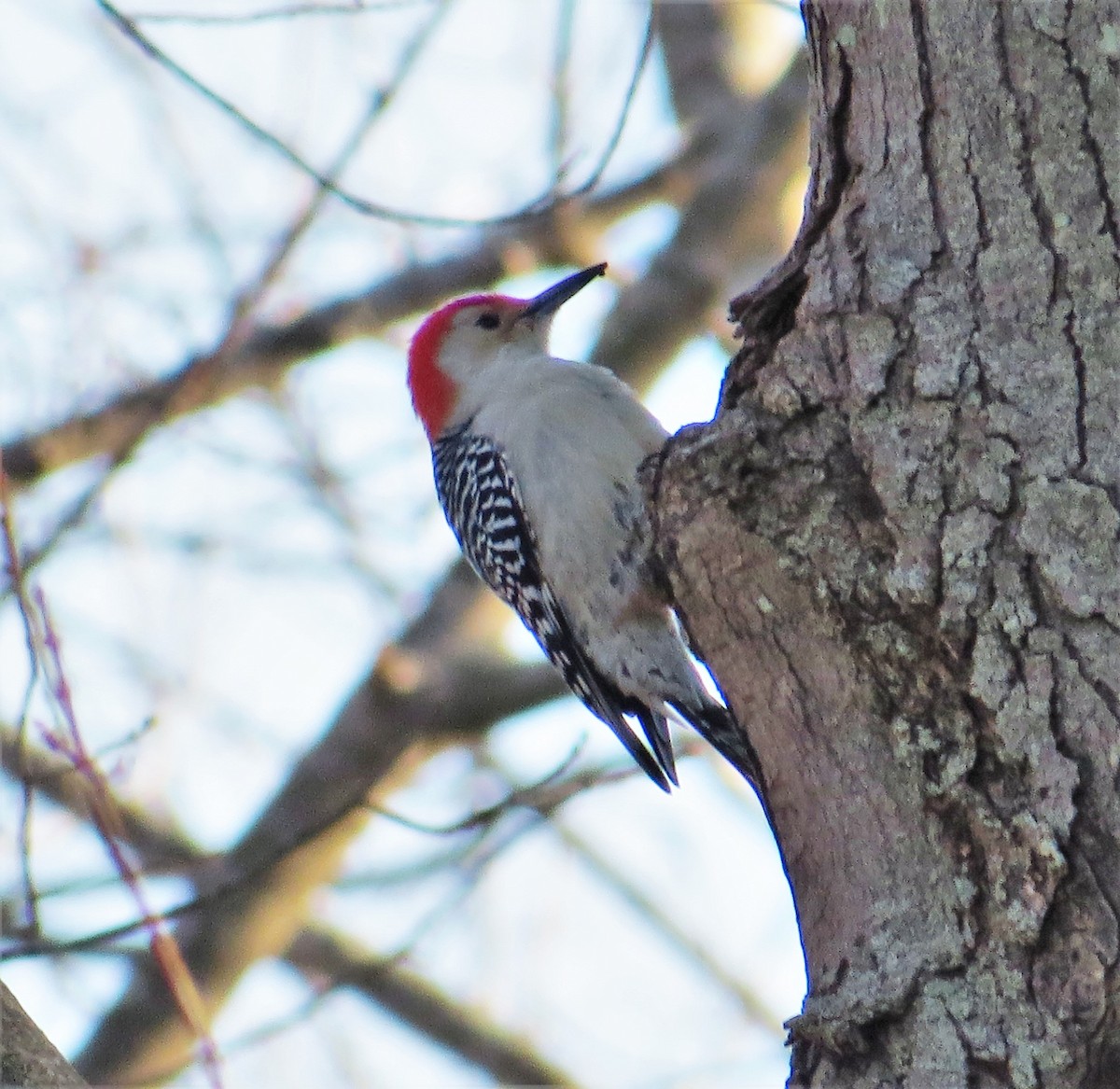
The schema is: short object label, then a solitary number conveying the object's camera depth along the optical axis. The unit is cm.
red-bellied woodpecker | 973
